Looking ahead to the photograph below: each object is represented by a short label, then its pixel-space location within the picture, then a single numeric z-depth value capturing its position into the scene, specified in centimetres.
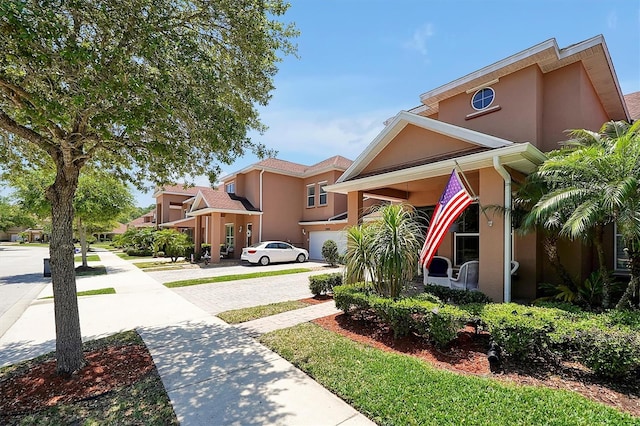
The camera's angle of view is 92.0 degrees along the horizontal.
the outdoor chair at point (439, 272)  977
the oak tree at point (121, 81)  384
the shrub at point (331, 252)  1812
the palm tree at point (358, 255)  690
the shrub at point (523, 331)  454
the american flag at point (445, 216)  645
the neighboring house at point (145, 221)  4723
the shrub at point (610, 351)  387
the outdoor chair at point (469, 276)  873
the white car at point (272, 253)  1934
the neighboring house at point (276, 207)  2173
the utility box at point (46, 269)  1534
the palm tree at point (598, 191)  512
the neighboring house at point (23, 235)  7294
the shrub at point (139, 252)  2964
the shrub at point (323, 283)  955
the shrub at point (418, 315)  518
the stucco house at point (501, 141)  744
